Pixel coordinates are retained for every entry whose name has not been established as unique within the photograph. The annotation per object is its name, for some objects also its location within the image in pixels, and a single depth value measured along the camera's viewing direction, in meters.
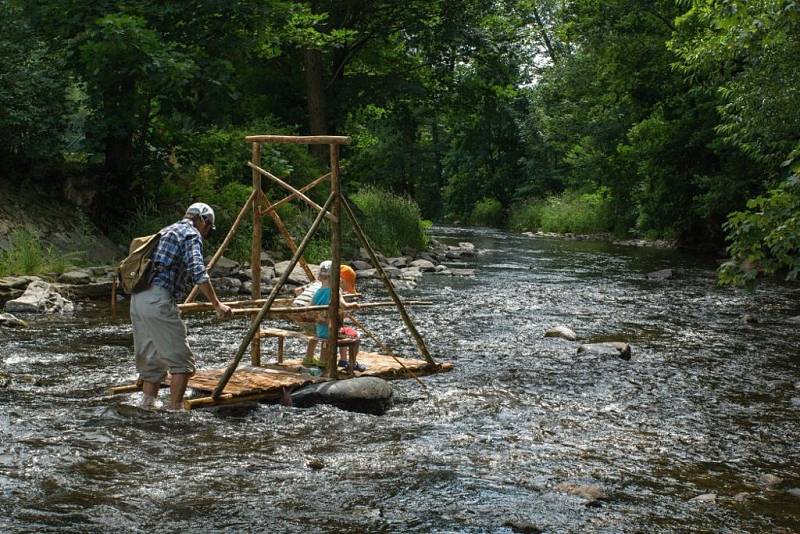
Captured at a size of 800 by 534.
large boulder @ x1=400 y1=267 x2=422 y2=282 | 22.06
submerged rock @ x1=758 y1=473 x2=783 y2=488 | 7.31
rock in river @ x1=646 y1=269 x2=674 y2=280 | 23.02
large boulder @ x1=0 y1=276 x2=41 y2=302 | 15.30
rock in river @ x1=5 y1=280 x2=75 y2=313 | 14.58
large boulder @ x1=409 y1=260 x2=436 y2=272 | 24.39
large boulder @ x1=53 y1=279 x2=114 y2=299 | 16.12
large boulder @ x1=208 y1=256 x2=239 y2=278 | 19.29
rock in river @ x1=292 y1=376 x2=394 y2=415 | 9.15
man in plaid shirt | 8.35
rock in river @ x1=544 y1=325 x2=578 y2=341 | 14.10
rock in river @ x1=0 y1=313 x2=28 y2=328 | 13.46
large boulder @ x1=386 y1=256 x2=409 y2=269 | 24.32
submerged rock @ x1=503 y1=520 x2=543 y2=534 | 6.05
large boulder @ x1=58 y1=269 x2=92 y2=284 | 16.55
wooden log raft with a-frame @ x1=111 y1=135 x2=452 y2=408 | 8.84
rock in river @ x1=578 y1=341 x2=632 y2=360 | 12.67
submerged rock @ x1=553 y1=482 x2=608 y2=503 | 6.74
